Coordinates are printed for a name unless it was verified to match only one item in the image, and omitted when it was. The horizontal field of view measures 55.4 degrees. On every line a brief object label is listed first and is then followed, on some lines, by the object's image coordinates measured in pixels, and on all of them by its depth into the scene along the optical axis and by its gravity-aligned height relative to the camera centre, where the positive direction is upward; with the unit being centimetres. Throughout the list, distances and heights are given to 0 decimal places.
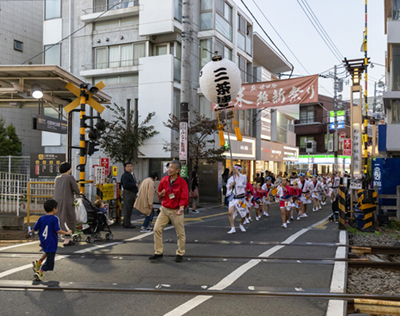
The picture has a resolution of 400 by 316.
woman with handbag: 1722 -129
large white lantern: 1054 +233
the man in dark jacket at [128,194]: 1151 -97
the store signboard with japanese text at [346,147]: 2043 +96
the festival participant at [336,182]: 1806 -84
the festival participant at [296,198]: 1315 -119
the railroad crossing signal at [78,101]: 1084 +175
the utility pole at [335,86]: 3672 +776
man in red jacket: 698 -84
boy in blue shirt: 587 -114
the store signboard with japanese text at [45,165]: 1476 -14
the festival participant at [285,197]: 1206 -107
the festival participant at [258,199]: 1455 -137
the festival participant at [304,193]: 1516 -116
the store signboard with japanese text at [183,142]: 1430 +78
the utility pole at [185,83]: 1432 +312
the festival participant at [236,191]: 1082 -79
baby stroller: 891 -141
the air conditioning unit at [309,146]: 4033 +198
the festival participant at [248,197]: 1241 -112
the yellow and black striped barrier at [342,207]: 1102 -124
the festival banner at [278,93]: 1438 +276
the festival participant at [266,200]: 1543 -150
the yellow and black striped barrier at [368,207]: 1140 -127
